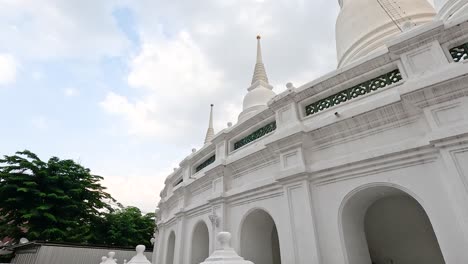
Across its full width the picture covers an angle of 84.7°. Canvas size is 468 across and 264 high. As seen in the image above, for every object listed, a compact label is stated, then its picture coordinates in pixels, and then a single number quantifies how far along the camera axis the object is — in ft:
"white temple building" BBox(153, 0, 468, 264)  16.56
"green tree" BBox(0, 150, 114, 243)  56.08
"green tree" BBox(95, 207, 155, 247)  74.79
